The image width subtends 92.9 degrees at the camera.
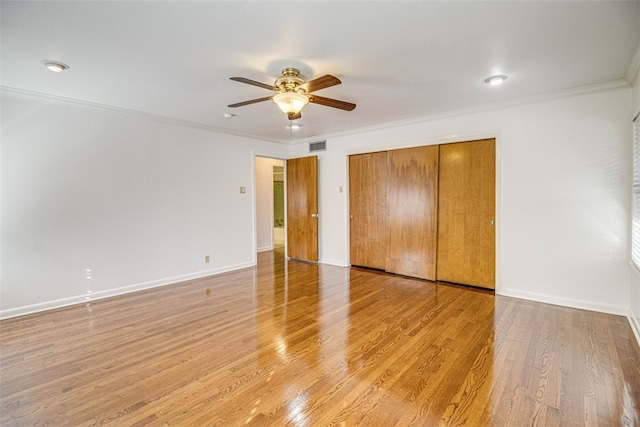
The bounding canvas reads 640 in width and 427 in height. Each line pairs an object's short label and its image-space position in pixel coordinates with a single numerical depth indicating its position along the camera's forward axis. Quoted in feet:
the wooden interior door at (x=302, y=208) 19.44
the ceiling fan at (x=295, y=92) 8.53
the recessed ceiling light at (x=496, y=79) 9.91
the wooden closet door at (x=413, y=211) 15.05
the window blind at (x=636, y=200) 9.43
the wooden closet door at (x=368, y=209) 16.94
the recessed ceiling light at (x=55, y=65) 8.55
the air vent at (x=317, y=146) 19.16
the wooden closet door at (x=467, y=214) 13.44
